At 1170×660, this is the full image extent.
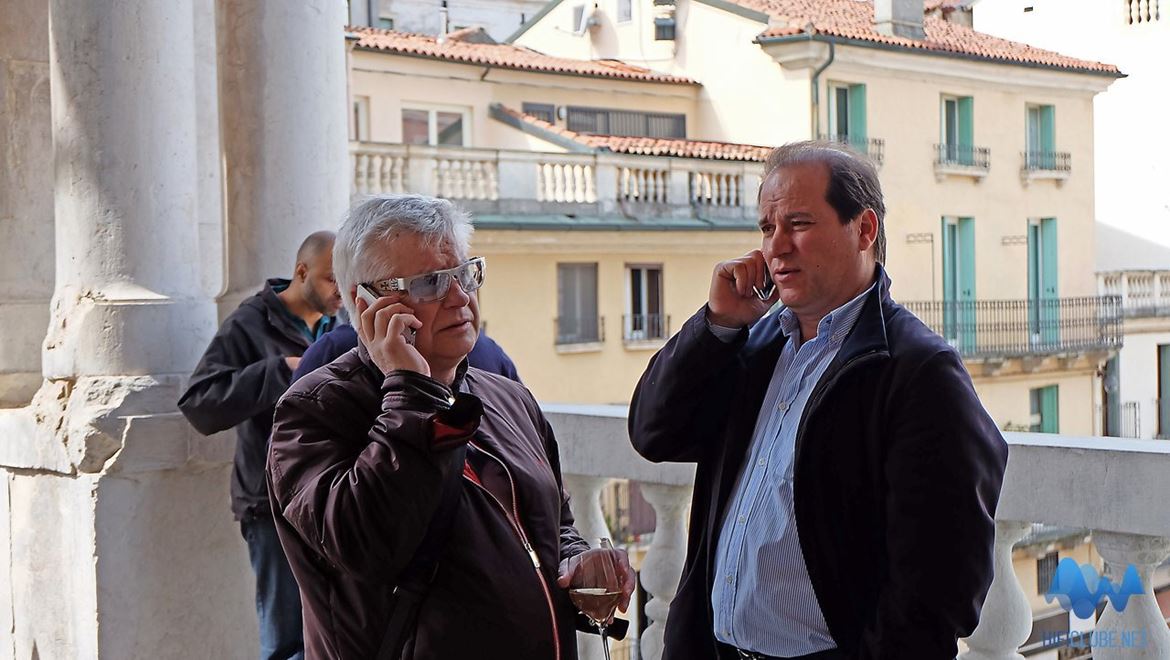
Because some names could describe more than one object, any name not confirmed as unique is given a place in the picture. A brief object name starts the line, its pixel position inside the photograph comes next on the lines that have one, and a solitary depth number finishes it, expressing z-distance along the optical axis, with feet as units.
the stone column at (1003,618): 9.12
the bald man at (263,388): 11.81
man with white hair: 6.73
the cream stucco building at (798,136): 69.67
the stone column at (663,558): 10.95
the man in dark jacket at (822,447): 6.85
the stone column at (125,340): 12.92
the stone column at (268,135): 13.83
